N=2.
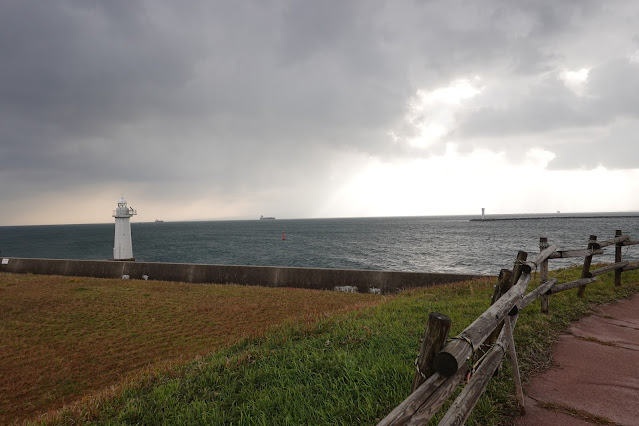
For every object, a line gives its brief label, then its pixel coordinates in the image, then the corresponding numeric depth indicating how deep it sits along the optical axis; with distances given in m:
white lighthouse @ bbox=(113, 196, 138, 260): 30.39
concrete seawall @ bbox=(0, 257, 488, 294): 15.71
